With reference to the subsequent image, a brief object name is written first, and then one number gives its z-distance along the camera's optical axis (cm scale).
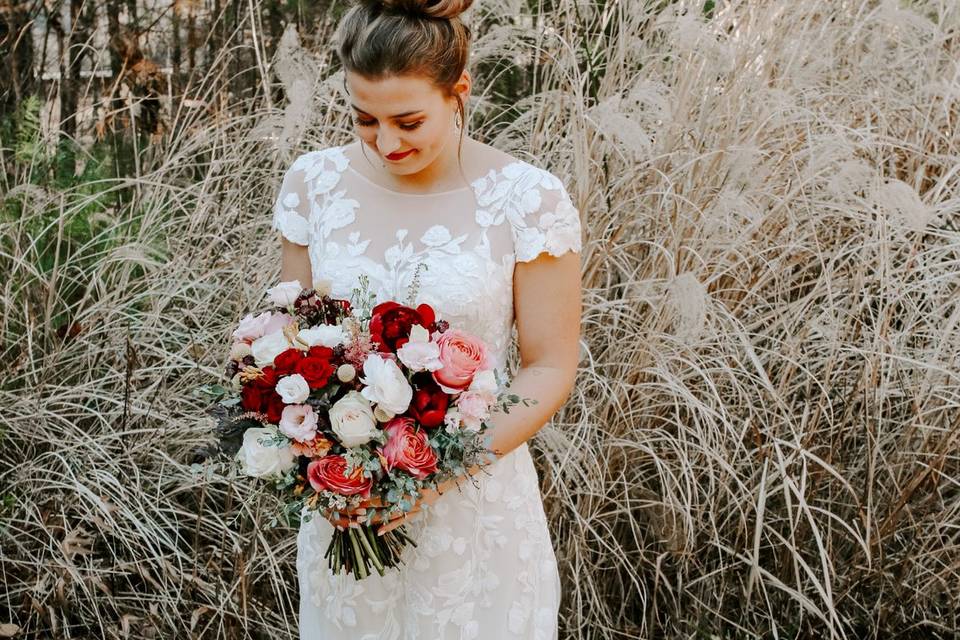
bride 193
